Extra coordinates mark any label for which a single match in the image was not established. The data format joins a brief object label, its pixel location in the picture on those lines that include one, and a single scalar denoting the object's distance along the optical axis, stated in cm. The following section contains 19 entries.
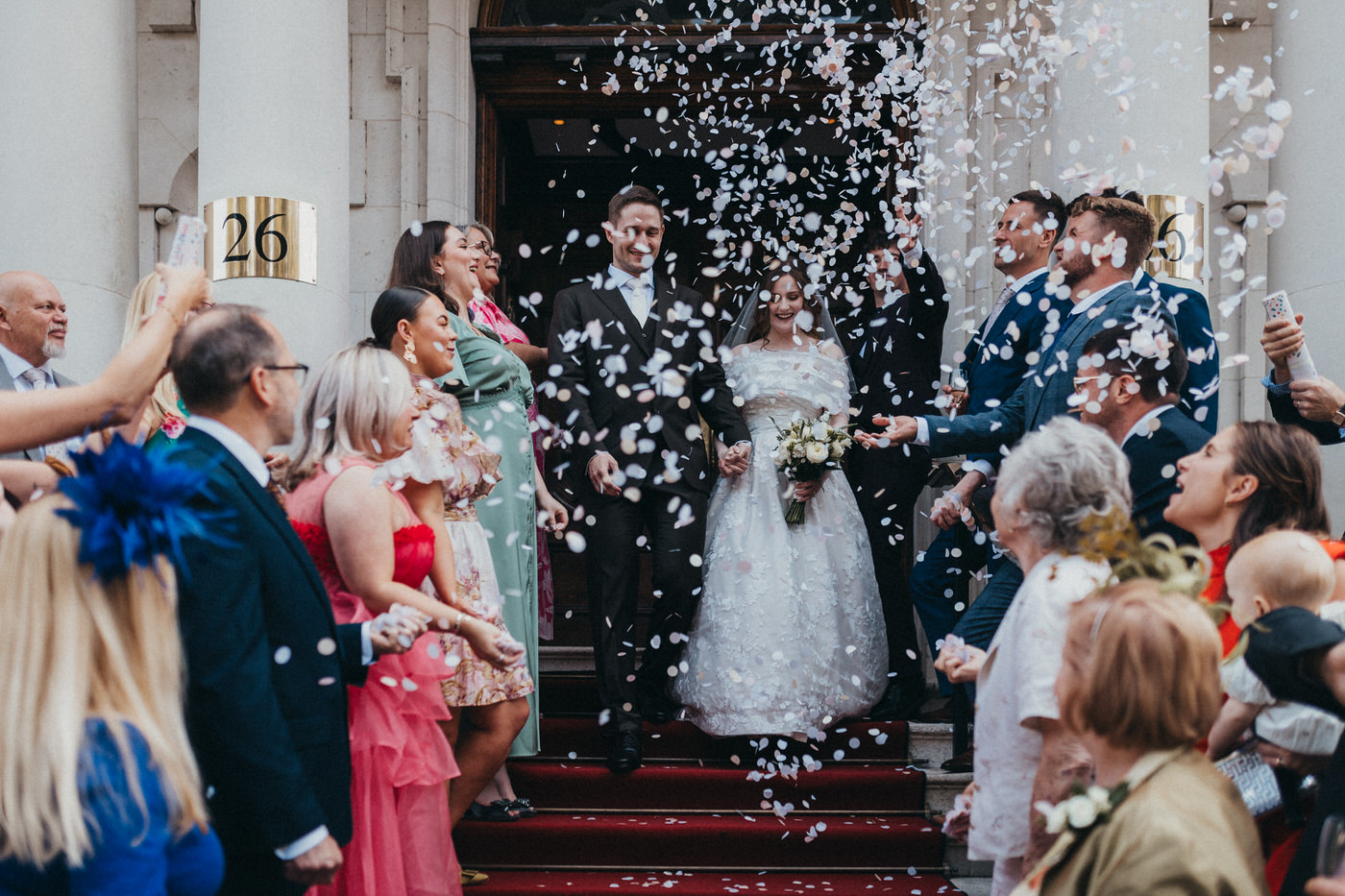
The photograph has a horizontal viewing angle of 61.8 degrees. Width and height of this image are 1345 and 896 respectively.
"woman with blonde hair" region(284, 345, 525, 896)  306
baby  233
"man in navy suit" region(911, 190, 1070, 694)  452
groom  495
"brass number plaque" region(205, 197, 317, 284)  521
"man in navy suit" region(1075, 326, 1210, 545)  347
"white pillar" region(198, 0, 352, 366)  523
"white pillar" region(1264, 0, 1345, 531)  503
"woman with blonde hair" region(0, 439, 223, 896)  165
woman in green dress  461
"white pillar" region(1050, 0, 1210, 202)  505
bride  505
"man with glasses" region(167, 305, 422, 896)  226
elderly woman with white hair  260
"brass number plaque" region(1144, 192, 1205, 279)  507
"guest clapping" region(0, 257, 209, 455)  239
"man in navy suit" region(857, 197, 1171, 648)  404
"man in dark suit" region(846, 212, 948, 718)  540
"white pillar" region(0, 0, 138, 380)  527
